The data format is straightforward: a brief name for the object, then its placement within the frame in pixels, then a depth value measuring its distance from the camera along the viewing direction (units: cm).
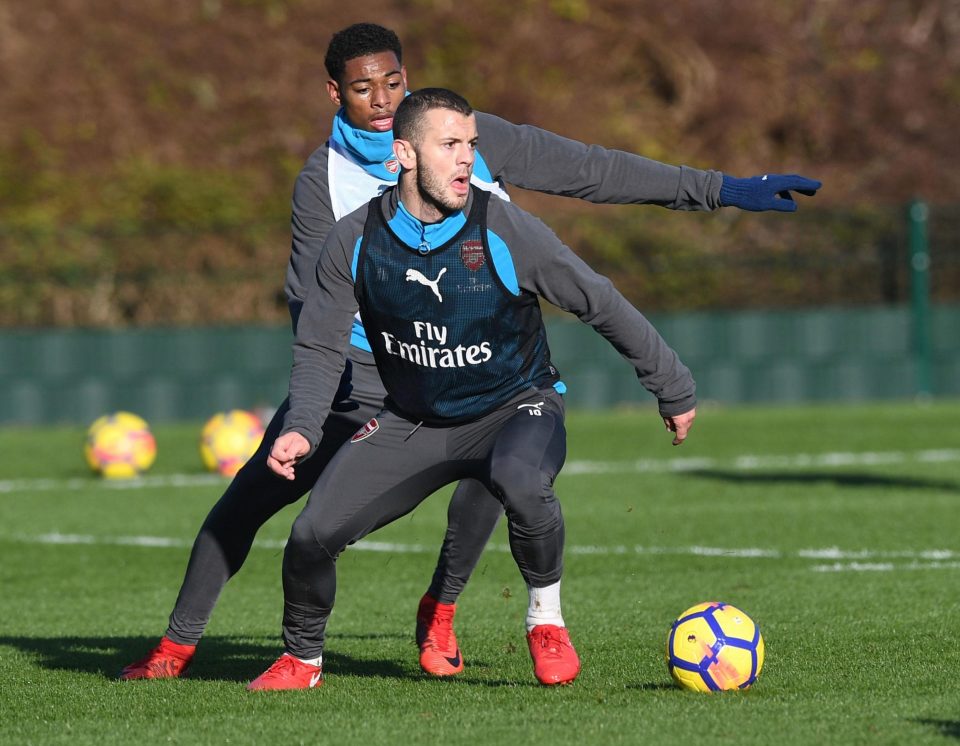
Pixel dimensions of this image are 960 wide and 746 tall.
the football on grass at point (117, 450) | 3016
